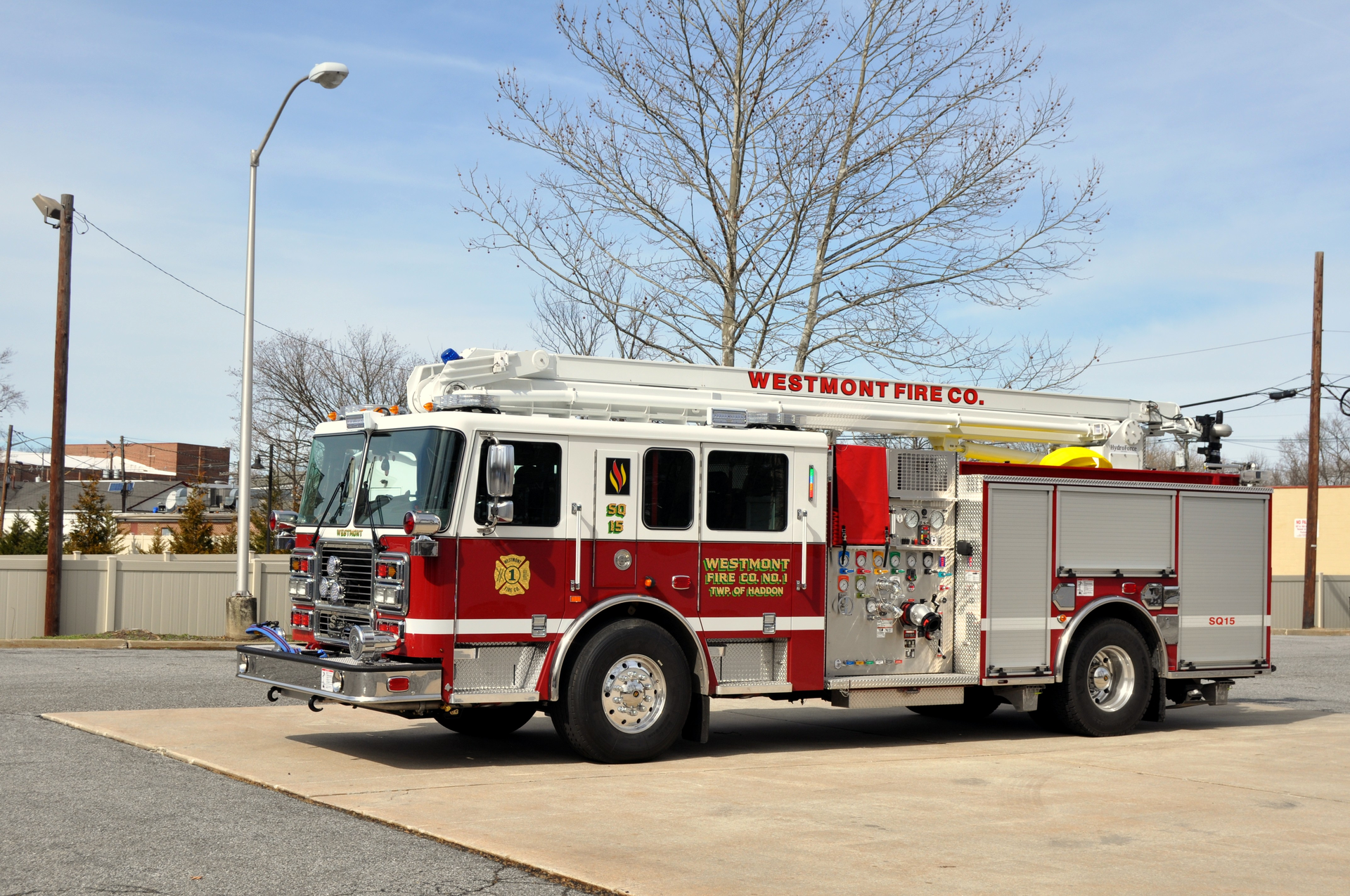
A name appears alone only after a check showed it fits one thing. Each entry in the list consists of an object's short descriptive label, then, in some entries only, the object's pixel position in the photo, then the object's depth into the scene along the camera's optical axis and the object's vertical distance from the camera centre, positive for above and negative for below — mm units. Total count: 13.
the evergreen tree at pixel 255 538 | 36606 -1401
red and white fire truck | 9469 -451
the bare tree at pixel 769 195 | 20953 +4880
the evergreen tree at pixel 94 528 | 34656 -1105
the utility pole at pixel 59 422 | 23406 +1147
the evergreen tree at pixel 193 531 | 36906 -1159
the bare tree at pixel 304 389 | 48469 +3814
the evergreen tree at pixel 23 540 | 36094 -1481
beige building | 43062 -479
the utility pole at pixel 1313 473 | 33188 +1087
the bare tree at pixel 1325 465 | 85412 +3498
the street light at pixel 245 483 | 20828 +126
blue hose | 10031 -1089
